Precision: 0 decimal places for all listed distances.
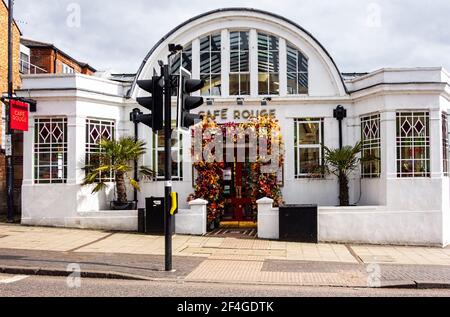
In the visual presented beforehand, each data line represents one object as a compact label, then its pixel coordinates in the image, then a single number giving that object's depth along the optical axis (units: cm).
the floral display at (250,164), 1559
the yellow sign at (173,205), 961
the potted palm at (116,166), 1511
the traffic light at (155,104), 974
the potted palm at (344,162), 1512
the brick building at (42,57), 2944
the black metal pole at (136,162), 1628
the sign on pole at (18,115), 1458
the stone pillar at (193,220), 1470
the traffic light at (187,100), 970
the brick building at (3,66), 1759
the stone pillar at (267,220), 1435
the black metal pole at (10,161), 1585
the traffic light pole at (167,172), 965
